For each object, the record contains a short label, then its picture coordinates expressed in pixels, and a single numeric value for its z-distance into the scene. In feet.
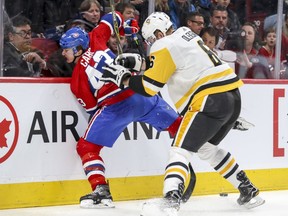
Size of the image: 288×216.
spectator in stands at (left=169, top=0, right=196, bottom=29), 35.29
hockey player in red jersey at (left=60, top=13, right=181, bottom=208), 30.86
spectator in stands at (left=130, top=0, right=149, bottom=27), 34.17
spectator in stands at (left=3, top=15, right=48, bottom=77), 30.78
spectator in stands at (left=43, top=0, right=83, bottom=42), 31.78
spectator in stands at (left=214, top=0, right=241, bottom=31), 37.50
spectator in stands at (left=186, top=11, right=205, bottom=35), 35.88
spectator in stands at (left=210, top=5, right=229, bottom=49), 37.14
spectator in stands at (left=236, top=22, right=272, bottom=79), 37.70
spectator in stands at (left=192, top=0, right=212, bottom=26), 36.40
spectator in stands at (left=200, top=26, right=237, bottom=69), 36.65
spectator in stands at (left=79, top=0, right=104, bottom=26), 32.71
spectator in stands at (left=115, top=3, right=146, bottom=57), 33.96
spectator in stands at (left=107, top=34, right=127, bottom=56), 33.80
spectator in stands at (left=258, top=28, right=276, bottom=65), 38.24
